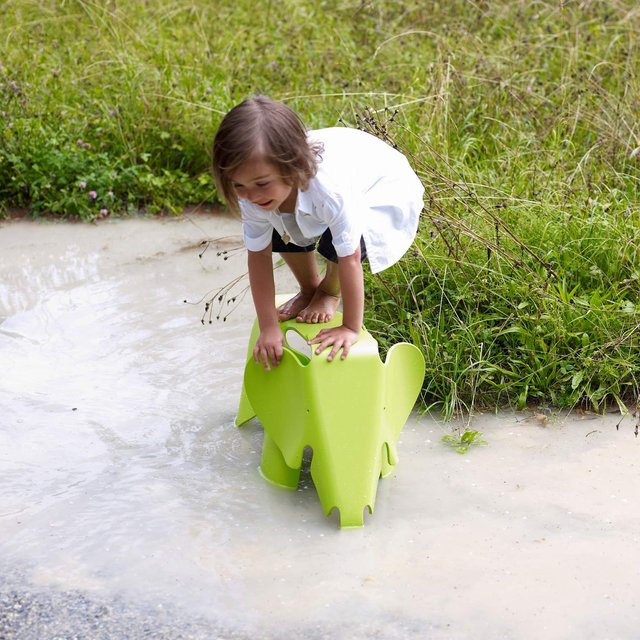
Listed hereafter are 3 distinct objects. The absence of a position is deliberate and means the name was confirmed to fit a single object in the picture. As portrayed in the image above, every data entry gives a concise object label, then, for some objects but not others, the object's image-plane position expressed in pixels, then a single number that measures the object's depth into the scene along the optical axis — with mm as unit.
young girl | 2439
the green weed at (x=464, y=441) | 2850
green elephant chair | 2494
